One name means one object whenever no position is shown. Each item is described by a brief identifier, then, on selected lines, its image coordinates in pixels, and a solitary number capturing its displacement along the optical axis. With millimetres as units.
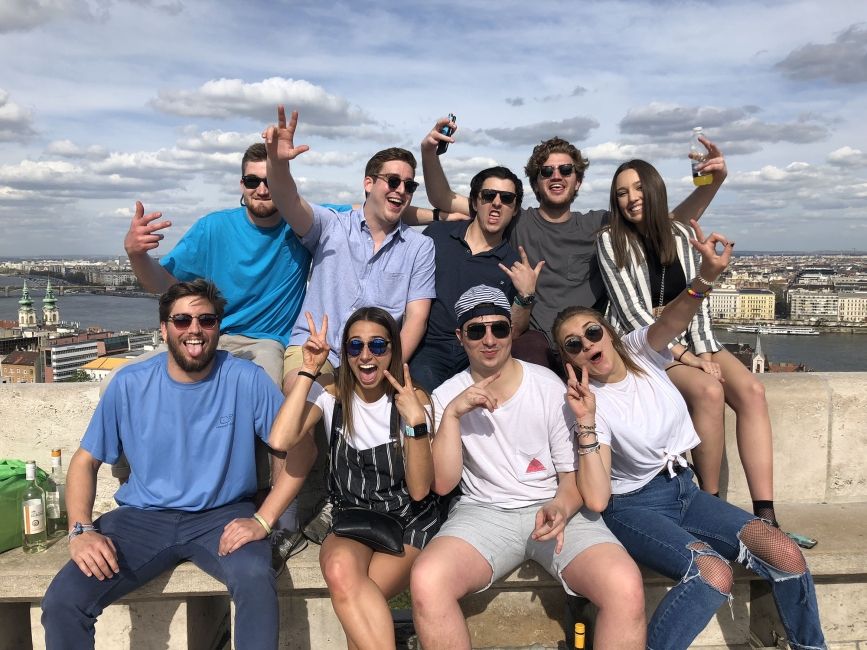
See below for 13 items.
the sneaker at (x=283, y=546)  2699
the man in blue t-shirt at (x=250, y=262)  3338
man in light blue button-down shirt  3219
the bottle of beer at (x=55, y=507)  3047
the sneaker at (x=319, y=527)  2889
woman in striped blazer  2973
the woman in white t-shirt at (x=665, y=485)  2377
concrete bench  2734
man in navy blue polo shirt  3260
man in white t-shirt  2289
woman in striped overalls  2486
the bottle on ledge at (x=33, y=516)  2859
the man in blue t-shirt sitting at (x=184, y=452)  2594
